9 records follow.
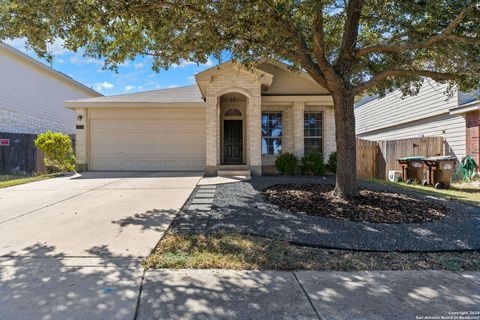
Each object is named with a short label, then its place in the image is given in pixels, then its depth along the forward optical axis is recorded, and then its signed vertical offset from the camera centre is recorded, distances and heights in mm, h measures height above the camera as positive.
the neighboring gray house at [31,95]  15979 +4098
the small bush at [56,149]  12953 +471
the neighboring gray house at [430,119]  11805 +1940
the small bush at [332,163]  12376 -272
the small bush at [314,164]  12281 -307
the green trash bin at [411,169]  11961 -557
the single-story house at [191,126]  13078 +1552
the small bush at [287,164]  12281 -294
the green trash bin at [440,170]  10852 -552
